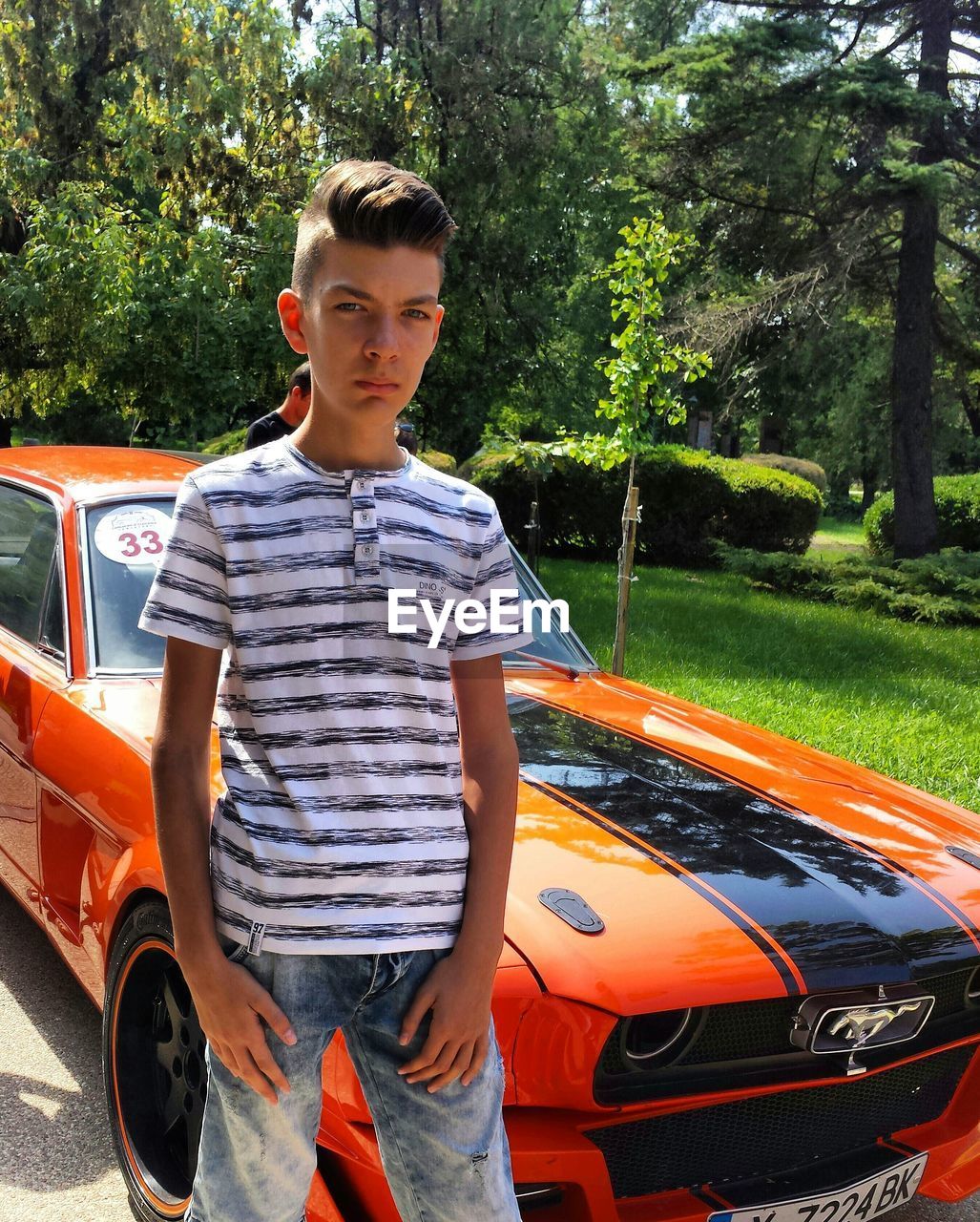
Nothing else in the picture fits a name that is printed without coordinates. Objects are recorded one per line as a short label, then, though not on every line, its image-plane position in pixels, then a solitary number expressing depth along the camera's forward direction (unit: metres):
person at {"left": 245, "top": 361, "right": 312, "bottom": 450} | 3.81
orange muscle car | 2.08
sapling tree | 6.89
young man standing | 1.50
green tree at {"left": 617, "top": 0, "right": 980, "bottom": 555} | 14.84
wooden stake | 6.61
